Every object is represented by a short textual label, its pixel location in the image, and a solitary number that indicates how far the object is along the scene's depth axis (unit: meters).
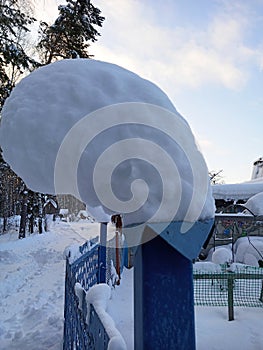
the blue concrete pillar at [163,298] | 1.63
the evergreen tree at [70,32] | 12.03
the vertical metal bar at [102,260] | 5.15
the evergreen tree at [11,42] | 7.89
